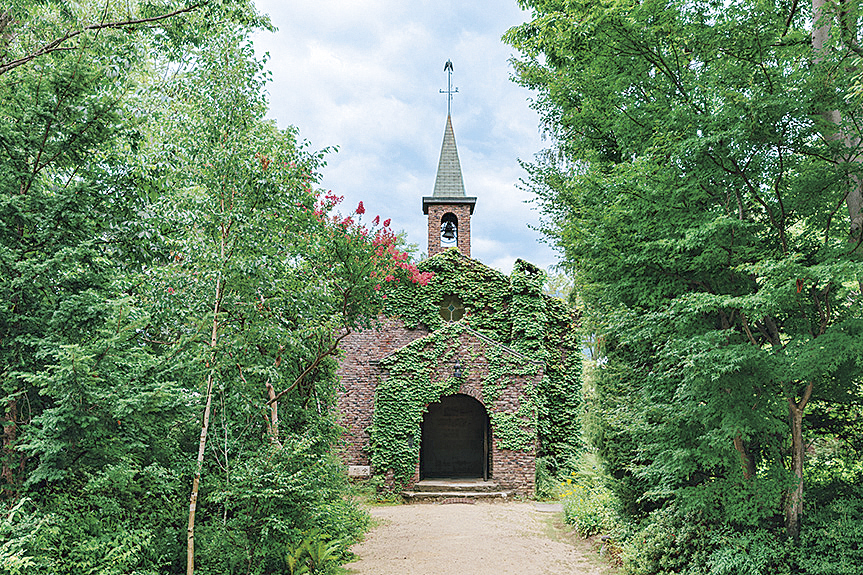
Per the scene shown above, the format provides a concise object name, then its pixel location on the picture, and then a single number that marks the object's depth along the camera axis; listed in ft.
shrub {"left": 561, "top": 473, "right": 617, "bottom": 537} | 28.84
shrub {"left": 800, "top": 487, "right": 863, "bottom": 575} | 15.56
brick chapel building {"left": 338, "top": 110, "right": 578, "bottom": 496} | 45.42
